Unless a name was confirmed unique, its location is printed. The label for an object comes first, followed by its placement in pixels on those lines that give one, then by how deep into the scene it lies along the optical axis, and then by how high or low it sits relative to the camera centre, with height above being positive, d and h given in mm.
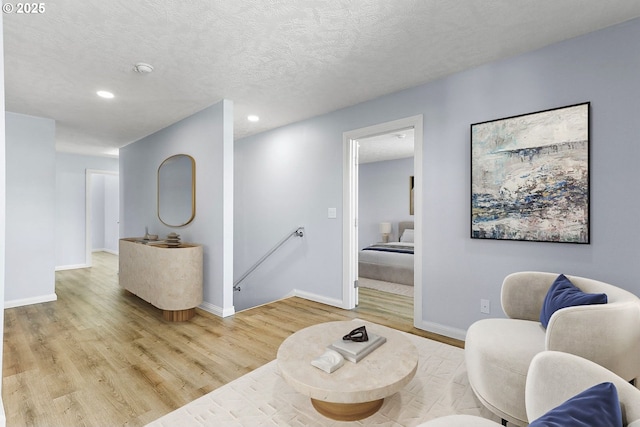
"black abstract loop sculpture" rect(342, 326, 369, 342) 1840 -731
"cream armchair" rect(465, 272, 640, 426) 1455 -680
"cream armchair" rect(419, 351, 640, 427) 967 -546
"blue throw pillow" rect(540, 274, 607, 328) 1608 -450
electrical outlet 2666 -793
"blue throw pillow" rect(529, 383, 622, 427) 739 -487
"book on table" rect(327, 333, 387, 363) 1697 -761
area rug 1716 -1140
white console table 3312 -731
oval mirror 3990 +307
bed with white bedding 4945 -826
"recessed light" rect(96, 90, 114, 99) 3234 +1253
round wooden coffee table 1436 -801
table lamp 7004 -366
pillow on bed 6453 -465
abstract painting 2219 +294
